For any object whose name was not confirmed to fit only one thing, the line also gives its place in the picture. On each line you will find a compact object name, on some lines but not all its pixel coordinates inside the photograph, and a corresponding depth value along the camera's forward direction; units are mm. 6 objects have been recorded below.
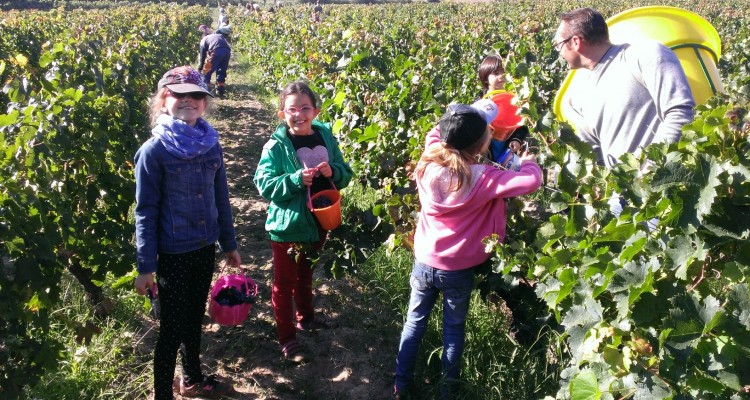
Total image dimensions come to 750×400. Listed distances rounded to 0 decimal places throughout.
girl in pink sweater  2283
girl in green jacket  2891
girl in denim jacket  2393
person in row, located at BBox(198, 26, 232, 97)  10742
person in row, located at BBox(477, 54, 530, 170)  2550
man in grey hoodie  2299
